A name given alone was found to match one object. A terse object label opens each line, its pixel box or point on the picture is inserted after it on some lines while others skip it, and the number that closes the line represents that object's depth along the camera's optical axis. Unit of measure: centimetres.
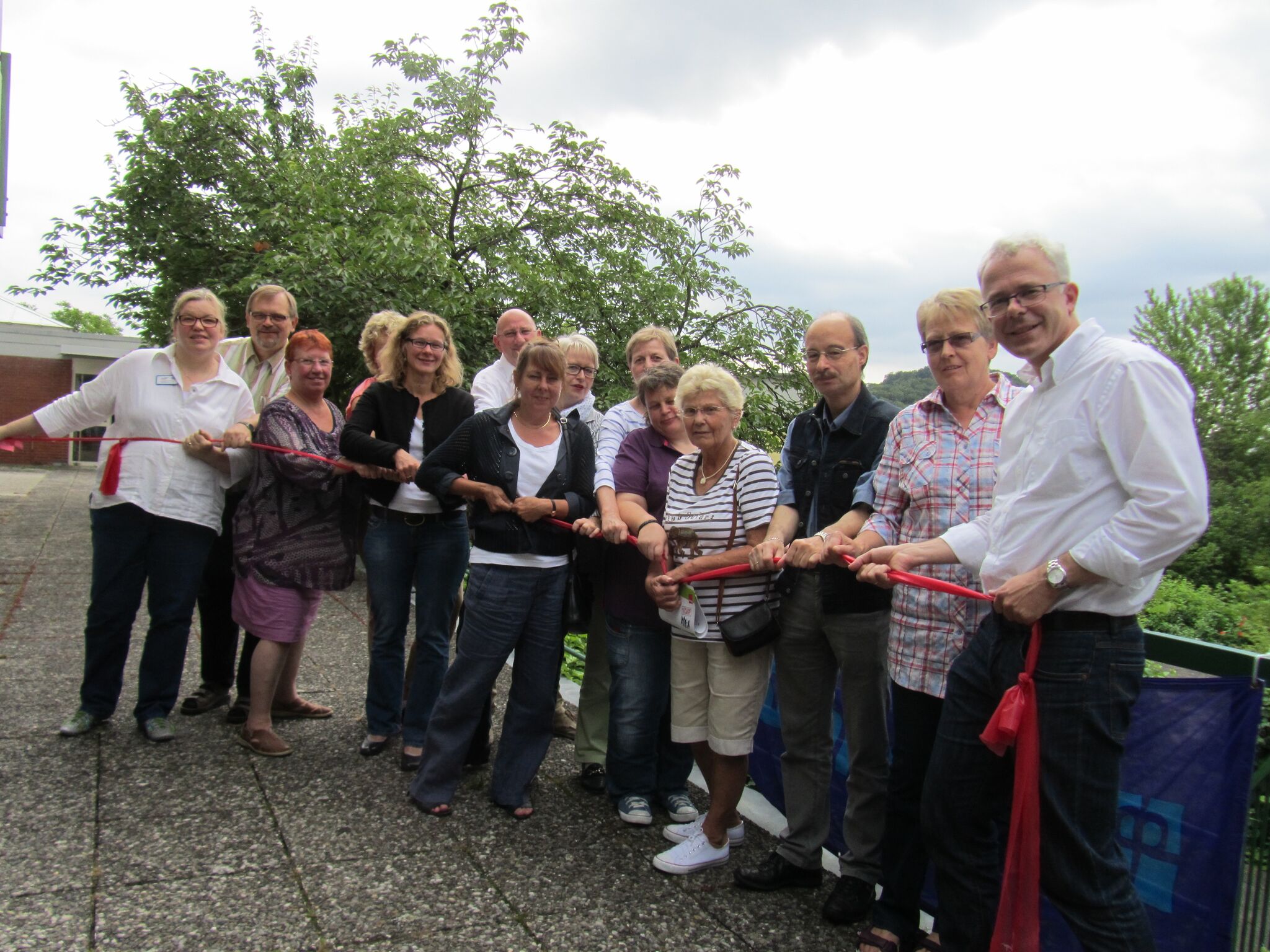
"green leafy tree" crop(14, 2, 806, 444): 858
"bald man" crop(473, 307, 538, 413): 490
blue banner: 230
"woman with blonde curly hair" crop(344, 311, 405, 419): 486
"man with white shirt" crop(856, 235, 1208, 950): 202
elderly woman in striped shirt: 333
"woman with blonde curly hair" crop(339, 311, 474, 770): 412
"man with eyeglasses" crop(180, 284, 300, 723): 471
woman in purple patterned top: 426
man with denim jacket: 304
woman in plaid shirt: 273
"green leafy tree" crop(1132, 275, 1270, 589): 3691
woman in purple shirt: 371
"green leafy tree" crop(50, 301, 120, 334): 6988
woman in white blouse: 418
